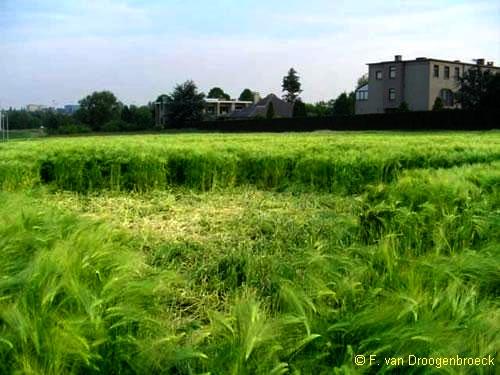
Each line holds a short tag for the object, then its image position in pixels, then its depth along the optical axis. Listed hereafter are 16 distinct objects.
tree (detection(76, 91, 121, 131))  85.06
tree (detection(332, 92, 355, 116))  69.25
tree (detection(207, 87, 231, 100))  113.19
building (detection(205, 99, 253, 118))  97.31
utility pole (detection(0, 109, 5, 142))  40.08
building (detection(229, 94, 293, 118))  80.50
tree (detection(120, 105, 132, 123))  84.04
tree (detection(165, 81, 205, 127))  66.19
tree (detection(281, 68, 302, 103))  87.81
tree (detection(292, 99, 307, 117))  62.58
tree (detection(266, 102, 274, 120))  65.19
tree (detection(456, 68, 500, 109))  44.81
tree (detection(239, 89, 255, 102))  107.56
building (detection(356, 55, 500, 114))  63.66
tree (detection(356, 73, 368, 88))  100.28
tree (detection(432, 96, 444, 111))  54.87
